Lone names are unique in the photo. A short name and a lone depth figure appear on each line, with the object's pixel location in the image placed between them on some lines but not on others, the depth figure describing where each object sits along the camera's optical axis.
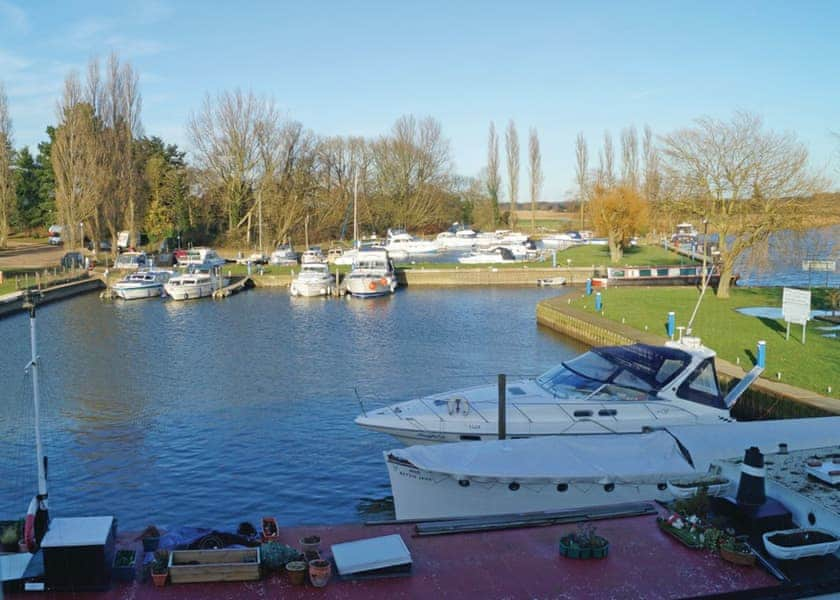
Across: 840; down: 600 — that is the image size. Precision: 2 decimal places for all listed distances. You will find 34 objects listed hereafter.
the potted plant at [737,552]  10.44
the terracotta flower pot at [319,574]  9.85
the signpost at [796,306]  28.89
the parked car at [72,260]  67.06
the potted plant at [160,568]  9.88
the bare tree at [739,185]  41.62
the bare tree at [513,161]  123.88
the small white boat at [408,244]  95.06
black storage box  9.66
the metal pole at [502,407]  17.80
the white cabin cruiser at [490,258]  76.11
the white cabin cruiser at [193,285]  56.53
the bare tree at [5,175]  74.25
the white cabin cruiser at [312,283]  59.03
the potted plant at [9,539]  11.02
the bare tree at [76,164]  70.44
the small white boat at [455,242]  102.88
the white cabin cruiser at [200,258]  69.75
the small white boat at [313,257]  72.32
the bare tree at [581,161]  123.25
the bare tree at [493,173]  125.44
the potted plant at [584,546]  10.87
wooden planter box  9.96
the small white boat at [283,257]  76.62
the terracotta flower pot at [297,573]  9.94
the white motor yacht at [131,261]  66.19
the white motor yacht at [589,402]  18.17
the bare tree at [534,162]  122.56
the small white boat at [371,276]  57.62
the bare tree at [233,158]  87.44
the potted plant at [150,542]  11.02
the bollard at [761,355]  24.45
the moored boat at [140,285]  56.53
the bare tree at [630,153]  121.56
